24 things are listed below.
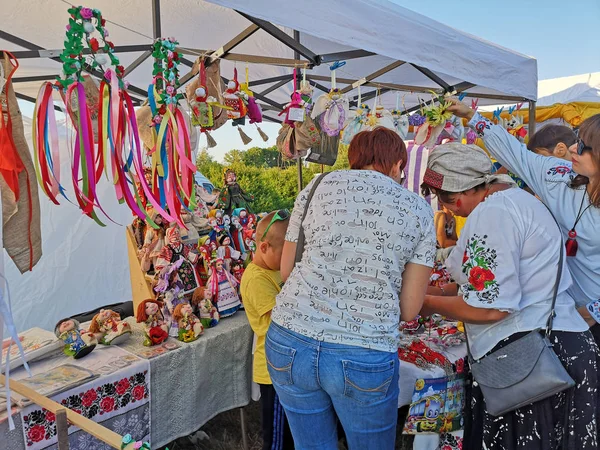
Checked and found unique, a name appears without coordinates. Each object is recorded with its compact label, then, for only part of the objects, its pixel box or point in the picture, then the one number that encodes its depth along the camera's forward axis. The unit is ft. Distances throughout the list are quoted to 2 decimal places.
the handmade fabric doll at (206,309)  6.32
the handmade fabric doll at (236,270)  7.18
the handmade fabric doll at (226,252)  6.94
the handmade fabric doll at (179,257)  6.48
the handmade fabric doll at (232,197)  8.05
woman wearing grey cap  3.53
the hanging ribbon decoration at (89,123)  3.80
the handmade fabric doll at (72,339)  5.18
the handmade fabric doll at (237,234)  7.61
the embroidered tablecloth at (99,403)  4.15
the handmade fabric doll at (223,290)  6.58
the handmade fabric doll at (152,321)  5.68
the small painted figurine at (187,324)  5.83
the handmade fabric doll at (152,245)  6.68
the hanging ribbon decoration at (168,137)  4.57
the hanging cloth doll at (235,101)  6.28
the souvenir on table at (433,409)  5.20
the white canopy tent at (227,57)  5.71
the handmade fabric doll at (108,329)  5.58
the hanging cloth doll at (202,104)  5.80
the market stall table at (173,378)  4.92
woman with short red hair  3.25
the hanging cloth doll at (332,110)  7.38
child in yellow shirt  4.91
